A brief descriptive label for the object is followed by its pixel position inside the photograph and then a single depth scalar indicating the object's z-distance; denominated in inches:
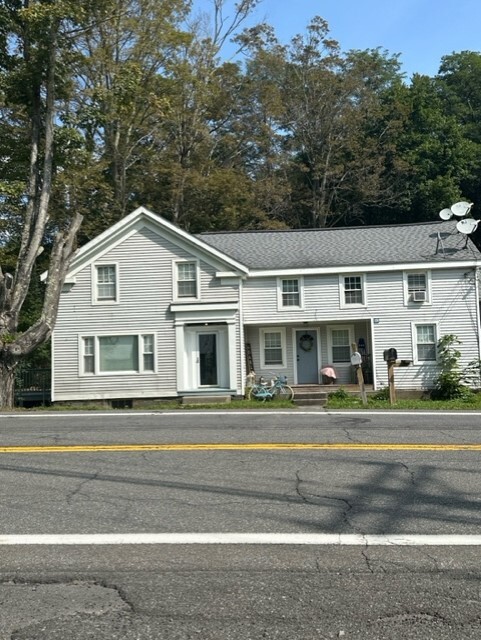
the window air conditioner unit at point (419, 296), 1006.4
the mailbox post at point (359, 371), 765.3
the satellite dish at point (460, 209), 1042.7
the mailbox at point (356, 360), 762.2
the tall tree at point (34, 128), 827.4
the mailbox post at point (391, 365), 791.7
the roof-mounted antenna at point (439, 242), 1043.2
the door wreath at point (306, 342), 1052.5
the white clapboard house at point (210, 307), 993.5
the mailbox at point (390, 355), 791.7
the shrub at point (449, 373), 957.8
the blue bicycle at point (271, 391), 941.8
